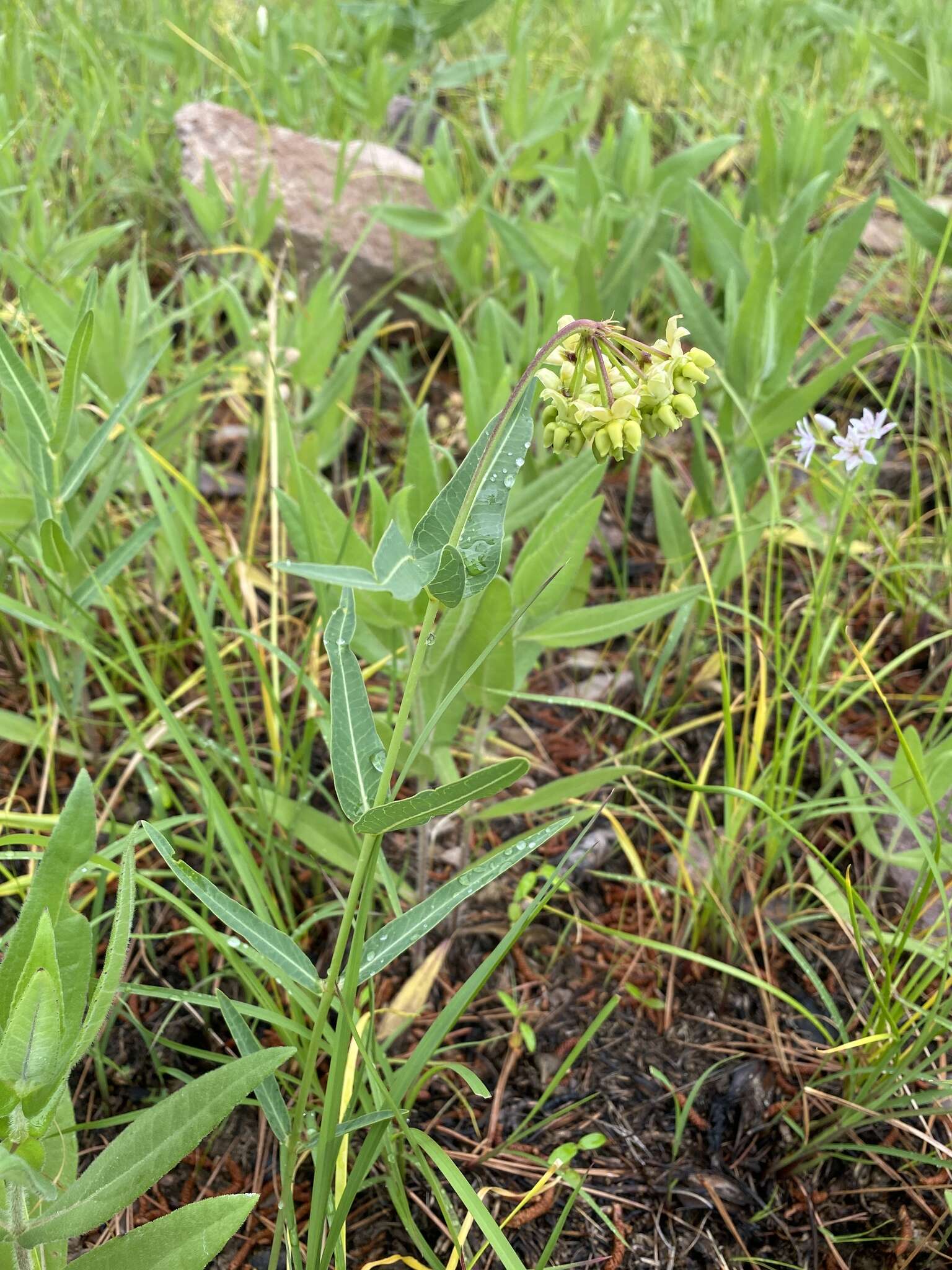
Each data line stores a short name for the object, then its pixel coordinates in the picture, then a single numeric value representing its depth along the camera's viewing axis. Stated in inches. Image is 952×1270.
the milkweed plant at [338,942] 11.2
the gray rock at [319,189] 36.5
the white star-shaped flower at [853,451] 19.6
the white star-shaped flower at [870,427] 20.0
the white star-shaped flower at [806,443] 20.4
